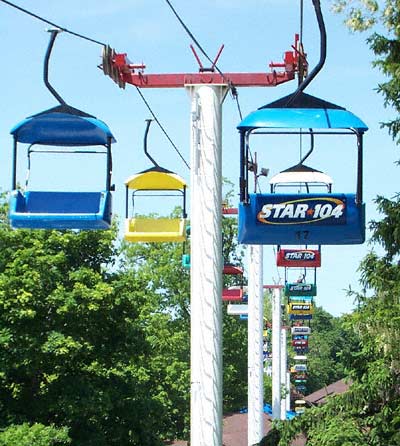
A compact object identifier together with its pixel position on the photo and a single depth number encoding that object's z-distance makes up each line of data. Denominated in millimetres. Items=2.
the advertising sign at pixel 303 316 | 52281
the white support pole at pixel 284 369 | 60084
